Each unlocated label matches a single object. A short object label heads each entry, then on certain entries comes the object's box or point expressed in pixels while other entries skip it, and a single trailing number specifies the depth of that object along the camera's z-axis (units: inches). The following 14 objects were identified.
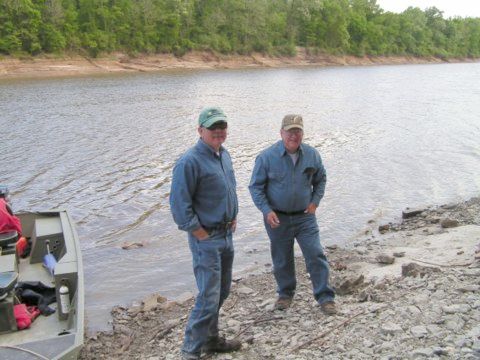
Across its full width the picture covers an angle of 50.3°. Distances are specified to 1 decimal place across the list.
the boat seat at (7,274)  210.4
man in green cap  168.2
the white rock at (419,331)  177.7
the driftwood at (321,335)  188.6
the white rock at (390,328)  183.9
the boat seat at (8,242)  273.9
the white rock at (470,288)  211.5
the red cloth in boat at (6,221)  274.1
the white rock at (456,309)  191.1
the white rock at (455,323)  178.1
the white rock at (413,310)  196.8
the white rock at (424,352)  160.8
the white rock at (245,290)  284.4
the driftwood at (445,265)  261.4
